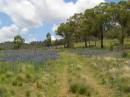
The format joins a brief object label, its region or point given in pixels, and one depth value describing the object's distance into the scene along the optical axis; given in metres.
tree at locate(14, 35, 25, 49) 48.20
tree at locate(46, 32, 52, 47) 51.19
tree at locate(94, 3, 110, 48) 29.08
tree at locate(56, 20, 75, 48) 36.90
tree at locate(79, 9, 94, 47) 31.82
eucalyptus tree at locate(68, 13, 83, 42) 35.76
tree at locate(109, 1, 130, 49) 27.44
